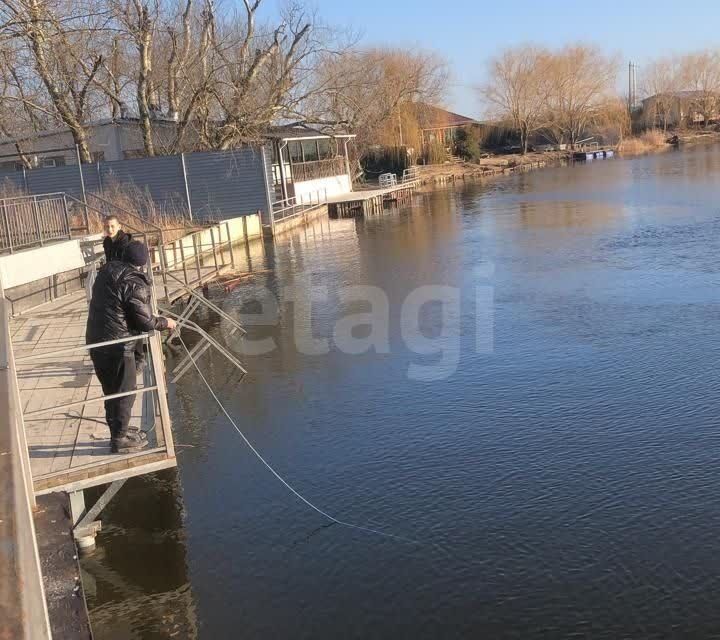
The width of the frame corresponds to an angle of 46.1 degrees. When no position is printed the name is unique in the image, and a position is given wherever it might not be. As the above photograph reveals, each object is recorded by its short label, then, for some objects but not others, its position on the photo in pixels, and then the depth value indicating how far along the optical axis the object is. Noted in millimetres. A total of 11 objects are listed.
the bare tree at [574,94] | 82500
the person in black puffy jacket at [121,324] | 6770
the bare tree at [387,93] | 52500
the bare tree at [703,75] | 101688
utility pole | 105562
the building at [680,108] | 95188
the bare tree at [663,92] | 95375
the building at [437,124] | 65875
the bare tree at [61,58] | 14453
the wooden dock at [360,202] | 37906
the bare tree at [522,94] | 81000
